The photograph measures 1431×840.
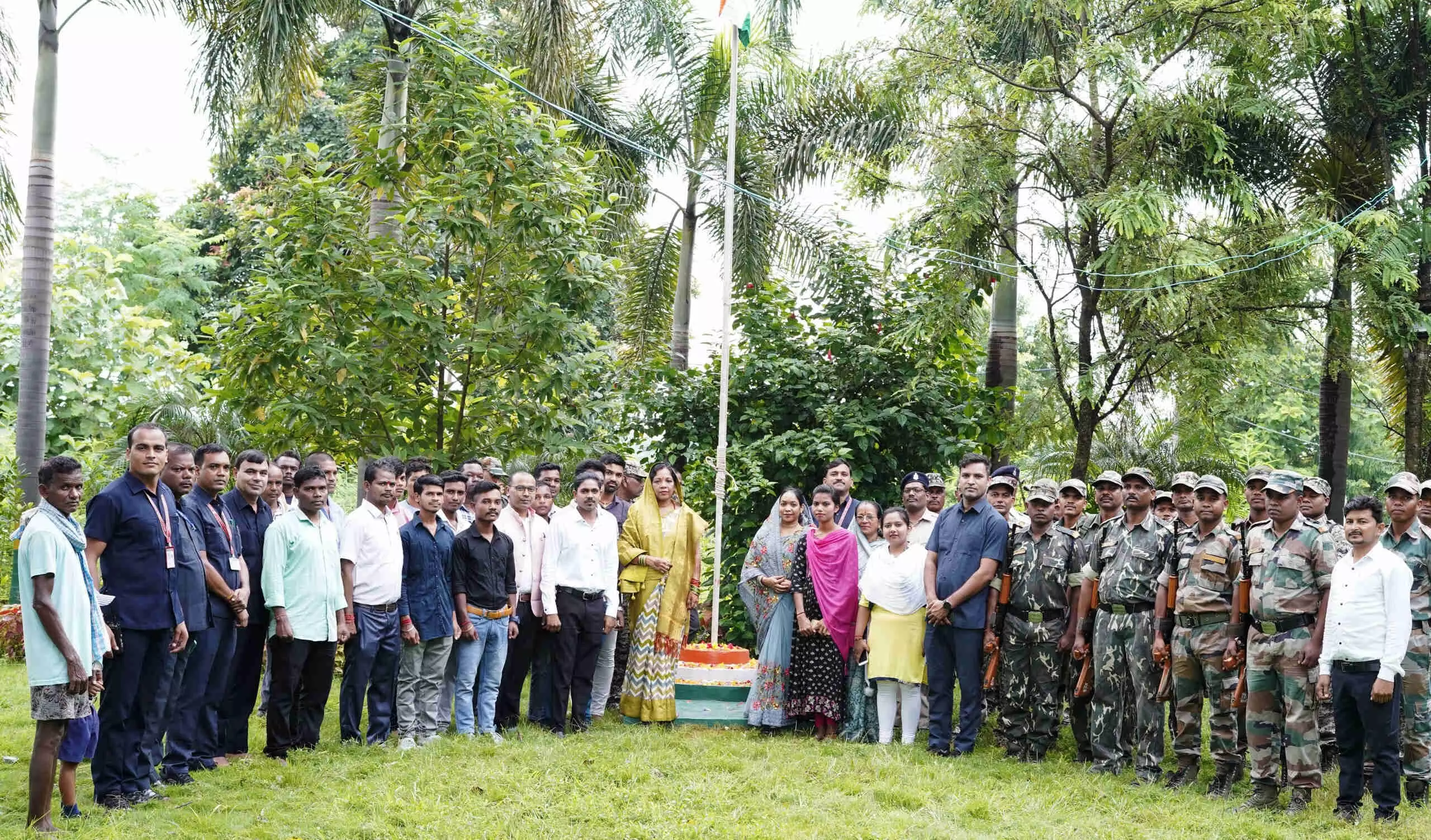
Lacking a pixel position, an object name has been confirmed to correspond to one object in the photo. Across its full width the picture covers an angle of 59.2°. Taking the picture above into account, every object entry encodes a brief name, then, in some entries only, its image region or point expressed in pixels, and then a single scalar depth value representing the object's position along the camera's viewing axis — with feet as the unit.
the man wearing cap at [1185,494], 25.48
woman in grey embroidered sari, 28.78
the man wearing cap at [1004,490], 28.22
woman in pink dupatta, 28.37
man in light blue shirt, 18.04
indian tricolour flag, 34.50
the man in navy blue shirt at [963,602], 26.58
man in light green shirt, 23.65
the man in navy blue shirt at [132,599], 19.80
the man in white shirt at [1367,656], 20.67
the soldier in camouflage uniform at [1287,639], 22.00
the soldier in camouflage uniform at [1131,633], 24.70
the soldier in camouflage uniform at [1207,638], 23.57
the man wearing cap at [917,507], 28.63
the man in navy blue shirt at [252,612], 23.91
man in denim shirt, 25.63
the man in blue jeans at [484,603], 26.40
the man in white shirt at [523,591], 28.14
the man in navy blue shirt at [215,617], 22.22
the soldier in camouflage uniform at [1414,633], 22.26
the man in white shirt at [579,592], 27.81
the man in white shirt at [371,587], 24.72
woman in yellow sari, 29.25
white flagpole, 31.07
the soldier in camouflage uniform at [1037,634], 26.23
